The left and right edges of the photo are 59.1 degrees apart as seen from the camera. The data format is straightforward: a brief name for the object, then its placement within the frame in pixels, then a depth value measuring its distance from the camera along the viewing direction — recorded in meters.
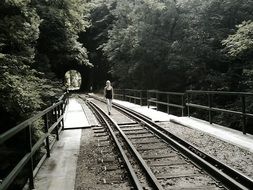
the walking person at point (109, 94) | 11.16
